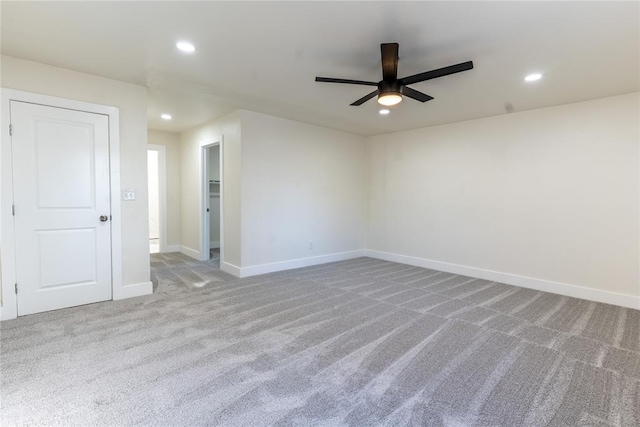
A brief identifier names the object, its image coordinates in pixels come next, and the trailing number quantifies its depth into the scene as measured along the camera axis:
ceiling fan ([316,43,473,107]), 2.36
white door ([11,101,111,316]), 3.05
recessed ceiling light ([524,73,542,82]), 3.17
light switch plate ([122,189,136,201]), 3.62
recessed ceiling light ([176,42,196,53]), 2.63
